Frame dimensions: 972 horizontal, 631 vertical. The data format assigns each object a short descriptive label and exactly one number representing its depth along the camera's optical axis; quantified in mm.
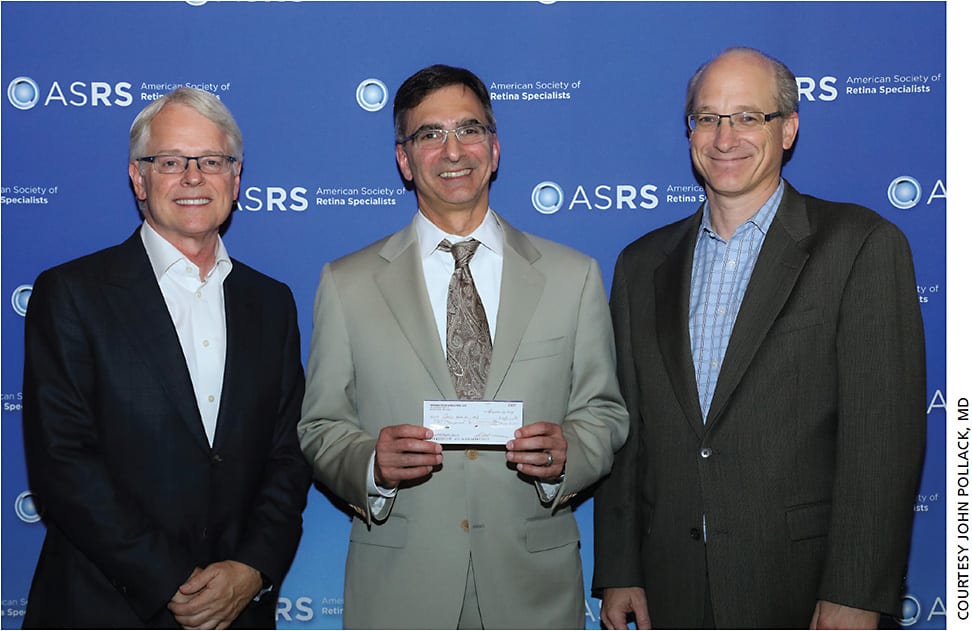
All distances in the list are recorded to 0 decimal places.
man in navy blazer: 2842
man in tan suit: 2941
